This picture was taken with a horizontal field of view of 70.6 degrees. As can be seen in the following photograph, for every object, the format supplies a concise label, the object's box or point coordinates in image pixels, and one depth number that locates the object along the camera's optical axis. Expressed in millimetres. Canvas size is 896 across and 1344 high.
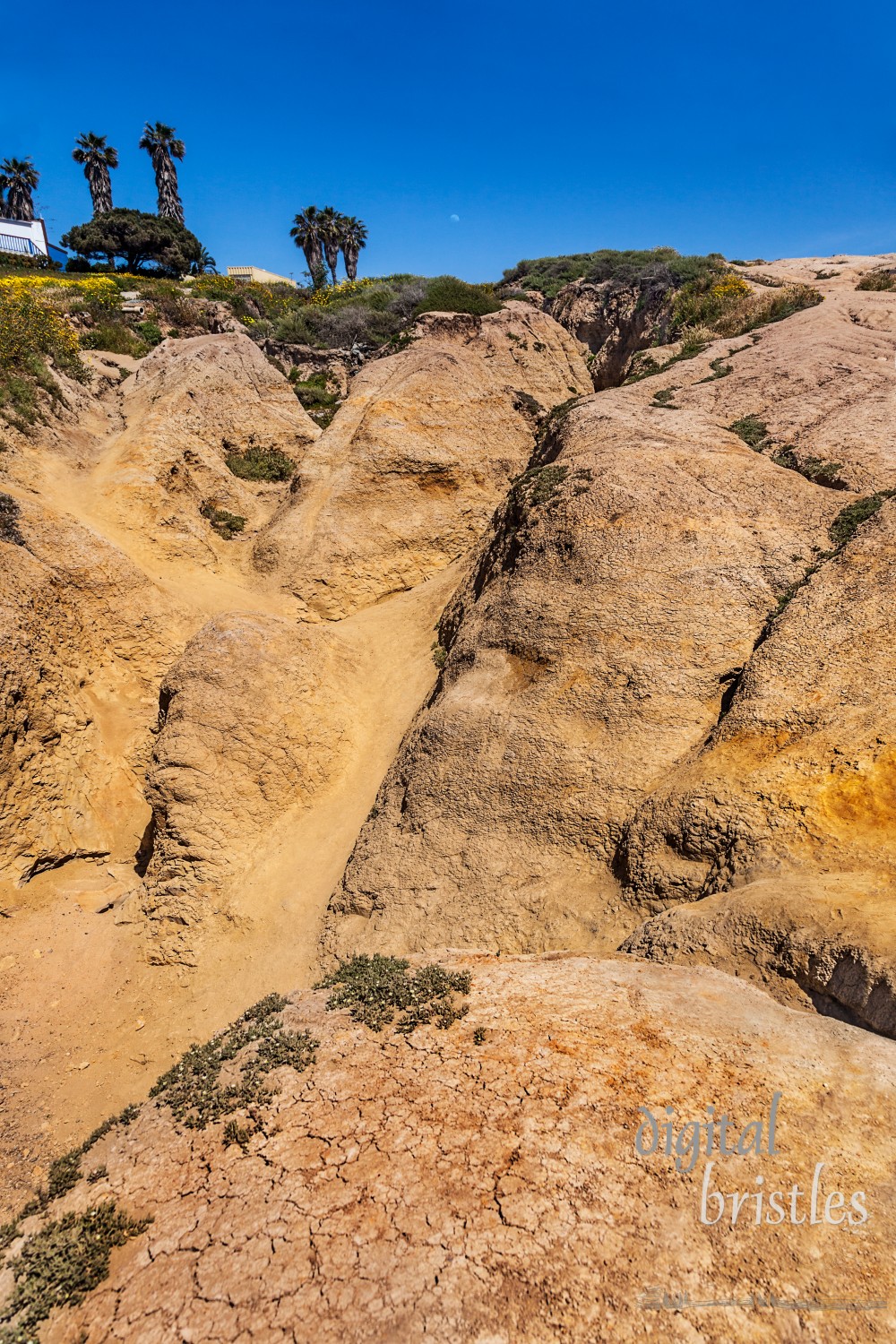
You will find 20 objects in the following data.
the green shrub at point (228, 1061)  5234
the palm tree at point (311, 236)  47844
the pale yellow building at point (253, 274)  55888
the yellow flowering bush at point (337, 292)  37500
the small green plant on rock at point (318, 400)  23812
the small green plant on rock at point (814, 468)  11391
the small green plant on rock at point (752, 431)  13078
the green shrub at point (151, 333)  25531
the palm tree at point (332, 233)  48125
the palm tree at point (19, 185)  47344
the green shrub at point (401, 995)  5914
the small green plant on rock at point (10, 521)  12539
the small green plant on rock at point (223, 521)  18328
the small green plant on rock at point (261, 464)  19734
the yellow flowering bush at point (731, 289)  22672
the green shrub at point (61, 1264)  3854
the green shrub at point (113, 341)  23547
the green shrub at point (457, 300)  26994
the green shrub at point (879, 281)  21281
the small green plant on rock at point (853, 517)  10281
